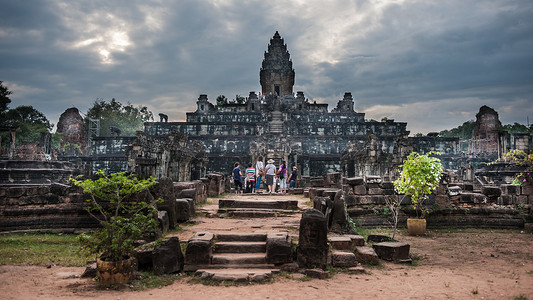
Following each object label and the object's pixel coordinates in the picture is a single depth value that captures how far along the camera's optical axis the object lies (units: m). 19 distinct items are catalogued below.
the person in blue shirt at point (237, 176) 14.02
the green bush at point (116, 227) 4.60
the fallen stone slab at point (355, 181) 9.95
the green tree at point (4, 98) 35.74
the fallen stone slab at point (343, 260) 5.67
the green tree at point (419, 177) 8.83
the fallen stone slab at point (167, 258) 5.20
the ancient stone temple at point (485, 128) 38.38
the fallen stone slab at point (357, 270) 5.49
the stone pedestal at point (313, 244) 5.48
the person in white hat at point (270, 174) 14.50
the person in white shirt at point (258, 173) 16.56
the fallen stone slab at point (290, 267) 5.34
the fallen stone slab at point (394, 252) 6.30
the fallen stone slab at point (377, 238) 7.28
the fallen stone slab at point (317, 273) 5.12
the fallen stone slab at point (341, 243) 6.13
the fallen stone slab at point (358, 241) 6.51
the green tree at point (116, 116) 52.44
